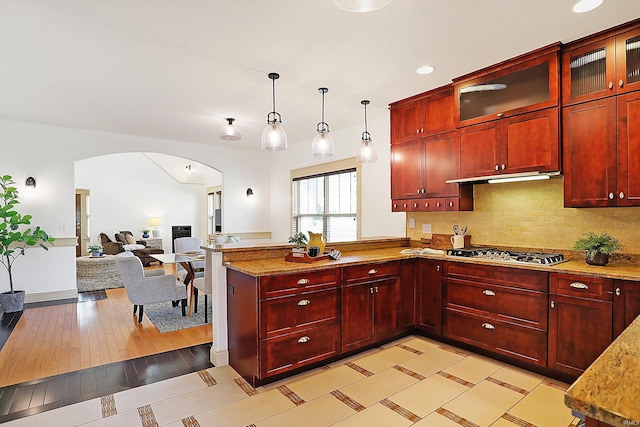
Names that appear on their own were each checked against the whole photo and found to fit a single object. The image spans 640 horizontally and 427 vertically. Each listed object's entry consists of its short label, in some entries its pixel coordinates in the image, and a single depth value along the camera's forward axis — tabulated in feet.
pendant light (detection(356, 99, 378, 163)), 12.33
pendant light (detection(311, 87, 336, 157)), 11.02
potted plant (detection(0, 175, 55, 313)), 15.24
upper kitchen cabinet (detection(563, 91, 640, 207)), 8.26
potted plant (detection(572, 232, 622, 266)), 8.71
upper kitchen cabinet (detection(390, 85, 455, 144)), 12.09
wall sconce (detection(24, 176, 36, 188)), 16.87
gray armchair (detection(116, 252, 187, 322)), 13.33
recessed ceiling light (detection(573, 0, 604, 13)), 7.22
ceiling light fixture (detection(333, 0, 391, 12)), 4.90
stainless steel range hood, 9.74
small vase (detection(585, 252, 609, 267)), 8.75
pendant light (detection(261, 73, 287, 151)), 10.20
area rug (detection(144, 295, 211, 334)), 13.61
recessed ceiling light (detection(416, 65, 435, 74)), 10.47
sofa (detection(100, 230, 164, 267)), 31.60
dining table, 14.98
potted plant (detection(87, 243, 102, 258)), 23.71
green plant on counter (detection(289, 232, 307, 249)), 10.55
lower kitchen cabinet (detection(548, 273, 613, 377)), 8.00
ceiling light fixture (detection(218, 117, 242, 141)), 13.28
